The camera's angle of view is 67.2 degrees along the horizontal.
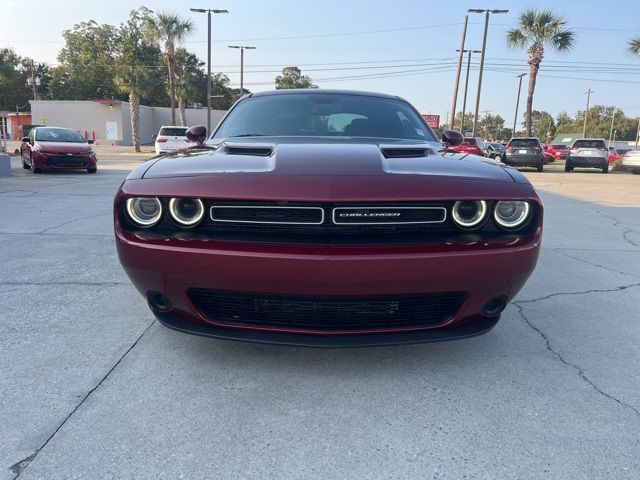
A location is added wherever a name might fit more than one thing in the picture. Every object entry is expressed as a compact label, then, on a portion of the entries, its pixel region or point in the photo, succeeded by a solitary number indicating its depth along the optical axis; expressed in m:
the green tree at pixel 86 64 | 57.66
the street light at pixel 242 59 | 34.84
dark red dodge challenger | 1.95
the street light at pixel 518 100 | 52.03
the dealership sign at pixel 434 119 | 35.35
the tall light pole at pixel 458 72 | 27.27
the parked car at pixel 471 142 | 19.81
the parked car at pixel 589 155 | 20.95
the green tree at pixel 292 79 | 70.75
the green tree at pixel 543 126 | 97.24
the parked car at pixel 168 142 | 19.62
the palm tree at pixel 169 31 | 31.11
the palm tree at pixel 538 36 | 26.91
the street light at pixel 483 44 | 26.59
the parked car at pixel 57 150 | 13.41
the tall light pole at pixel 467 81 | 34.07
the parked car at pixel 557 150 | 38.38
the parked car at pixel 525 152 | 20.20
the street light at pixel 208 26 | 26.50
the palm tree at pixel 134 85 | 31.42
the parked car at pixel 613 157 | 30.59
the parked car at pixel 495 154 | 21.70
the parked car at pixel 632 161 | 20.84
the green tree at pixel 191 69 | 56.28
